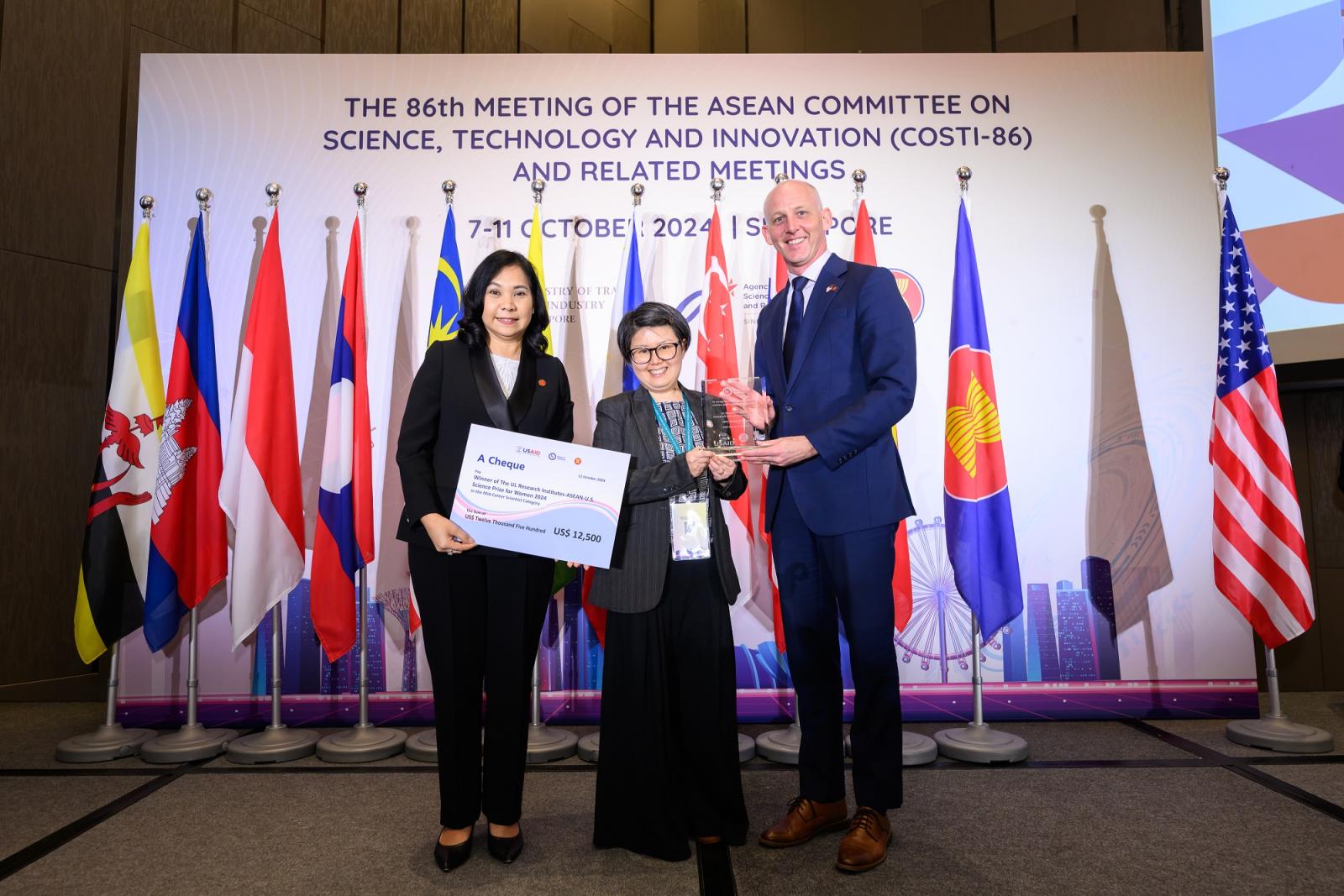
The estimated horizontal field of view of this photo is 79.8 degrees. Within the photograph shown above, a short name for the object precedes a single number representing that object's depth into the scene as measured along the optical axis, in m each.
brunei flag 3.28
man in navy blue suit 2.14
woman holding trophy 2.14
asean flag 3.28
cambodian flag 3.33
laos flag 3.39
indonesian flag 3.34
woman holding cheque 2.15
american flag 3.27
